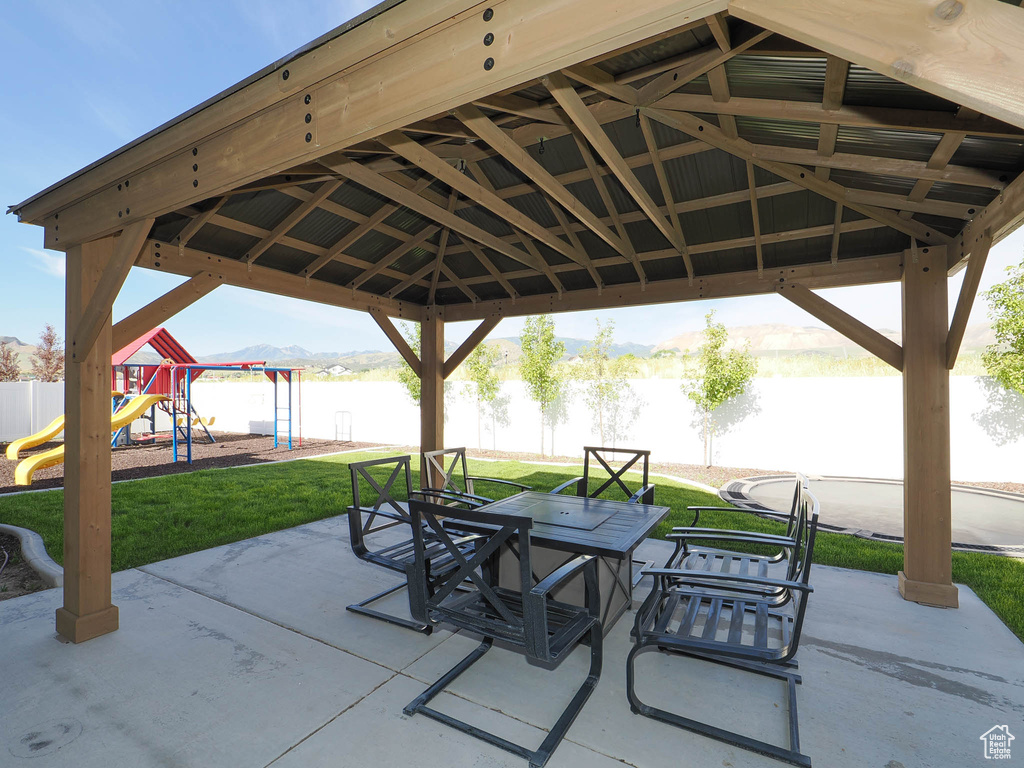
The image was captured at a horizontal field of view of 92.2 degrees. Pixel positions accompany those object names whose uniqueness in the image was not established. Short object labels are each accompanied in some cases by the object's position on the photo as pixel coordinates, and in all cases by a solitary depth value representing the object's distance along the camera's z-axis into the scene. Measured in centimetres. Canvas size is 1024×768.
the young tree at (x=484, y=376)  1304
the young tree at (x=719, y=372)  1020
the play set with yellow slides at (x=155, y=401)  925
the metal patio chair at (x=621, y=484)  422
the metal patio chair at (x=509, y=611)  207
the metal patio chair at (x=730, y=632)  221
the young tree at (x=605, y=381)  1170
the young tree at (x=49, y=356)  2289
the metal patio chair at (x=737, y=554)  279
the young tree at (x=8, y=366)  2227
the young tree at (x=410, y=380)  1404
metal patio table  286
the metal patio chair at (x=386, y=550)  321
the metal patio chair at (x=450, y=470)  497
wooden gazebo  142
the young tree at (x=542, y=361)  1212
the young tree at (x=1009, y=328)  760
